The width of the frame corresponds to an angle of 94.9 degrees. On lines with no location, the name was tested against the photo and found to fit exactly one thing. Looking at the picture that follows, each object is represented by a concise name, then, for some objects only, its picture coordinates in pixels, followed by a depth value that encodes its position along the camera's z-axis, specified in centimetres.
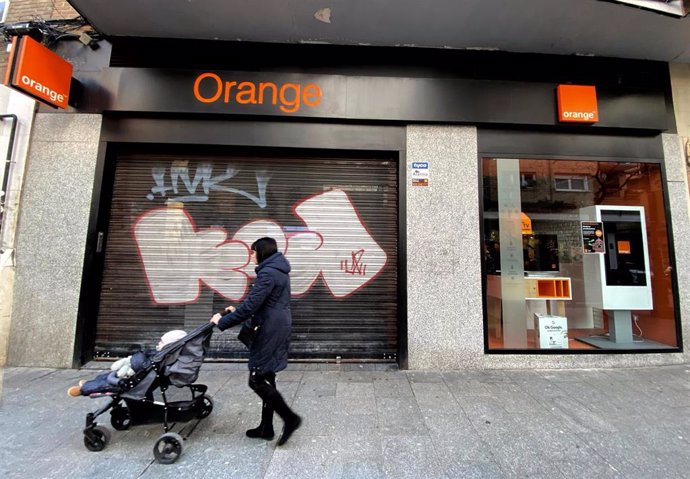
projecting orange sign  402
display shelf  511
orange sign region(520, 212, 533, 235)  517
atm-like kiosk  502
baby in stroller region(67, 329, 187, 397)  260
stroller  261
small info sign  487
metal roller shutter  490
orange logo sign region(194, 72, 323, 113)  481
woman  272
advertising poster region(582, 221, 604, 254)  505
